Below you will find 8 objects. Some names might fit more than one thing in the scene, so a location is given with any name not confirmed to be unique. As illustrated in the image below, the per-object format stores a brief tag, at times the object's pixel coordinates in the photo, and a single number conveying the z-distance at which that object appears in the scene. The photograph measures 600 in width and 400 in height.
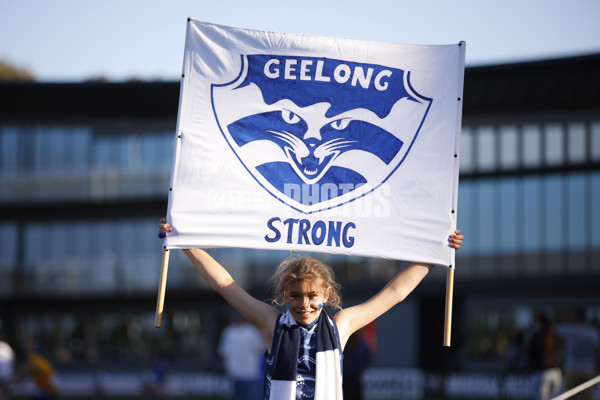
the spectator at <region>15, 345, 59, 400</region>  15.30
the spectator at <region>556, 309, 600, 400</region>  14.16
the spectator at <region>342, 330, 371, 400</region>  12.15
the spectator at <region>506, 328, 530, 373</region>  26.20
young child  4.39
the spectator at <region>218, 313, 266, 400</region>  15.34
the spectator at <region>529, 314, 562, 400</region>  14.70
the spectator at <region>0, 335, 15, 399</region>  18.16
